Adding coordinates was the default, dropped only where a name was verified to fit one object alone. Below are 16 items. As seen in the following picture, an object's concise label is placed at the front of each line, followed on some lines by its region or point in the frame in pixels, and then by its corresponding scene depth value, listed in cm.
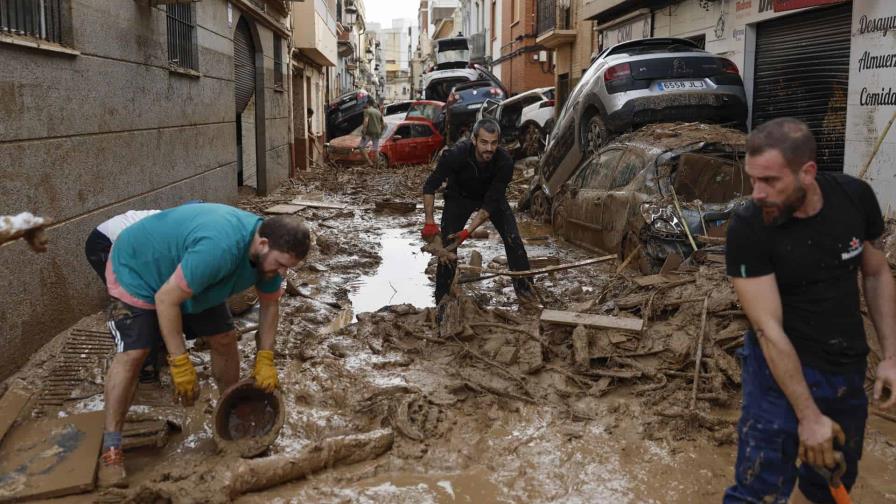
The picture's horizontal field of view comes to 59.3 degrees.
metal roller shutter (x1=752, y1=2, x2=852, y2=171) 1016
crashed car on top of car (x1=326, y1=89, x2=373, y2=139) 2633
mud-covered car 674
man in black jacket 634
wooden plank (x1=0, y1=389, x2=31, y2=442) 398
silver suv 962
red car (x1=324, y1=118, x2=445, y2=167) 2116
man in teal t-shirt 333
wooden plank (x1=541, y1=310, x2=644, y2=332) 513
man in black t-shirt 241
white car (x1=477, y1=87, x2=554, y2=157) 1750
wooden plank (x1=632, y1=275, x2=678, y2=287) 578
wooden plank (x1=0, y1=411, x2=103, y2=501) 339
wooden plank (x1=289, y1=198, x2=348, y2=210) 1304
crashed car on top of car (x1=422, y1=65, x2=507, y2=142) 2150
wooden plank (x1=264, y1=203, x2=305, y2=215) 1181
